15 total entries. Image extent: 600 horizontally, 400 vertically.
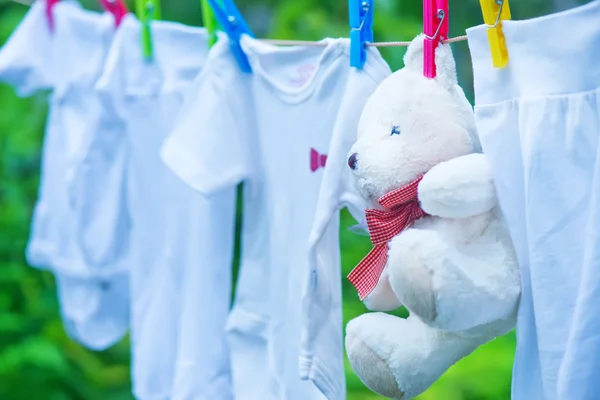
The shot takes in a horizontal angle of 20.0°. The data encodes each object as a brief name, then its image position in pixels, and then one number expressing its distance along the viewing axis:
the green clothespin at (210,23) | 1.89
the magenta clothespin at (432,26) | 1.57
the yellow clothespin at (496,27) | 1.52
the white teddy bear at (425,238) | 1.49
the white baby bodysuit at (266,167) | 1.81
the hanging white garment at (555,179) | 1.48
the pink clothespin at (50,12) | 2.21
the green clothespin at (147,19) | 2.00
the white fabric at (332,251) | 1.68
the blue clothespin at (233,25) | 1.82
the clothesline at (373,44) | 1.58
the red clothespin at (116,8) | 2.07
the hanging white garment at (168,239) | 1.97
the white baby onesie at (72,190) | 2.20
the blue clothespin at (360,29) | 1.67
